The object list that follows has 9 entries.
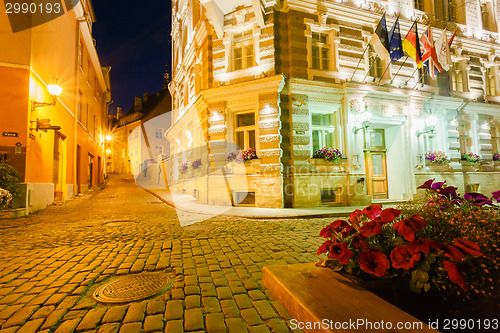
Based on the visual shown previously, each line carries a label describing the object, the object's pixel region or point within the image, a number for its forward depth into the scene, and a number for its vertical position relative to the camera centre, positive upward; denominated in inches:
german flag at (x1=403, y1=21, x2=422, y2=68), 464.8 +232.1
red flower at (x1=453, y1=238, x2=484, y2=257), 70.8 -20.0
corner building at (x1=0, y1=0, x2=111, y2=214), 366.0 +138.3
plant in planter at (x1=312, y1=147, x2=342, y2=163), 475.5 +44.3
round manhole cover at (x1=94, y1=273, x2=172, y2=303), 116.3 -50.4
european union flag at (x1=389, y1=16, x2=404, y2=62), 461.7 +233.4
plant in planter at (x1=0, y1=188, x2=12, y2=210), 300.8 -12.9
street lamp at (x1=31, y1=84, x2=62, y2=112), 399.5 +150.6
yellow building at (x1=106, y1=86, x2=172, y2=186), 1804.9 +370.9
